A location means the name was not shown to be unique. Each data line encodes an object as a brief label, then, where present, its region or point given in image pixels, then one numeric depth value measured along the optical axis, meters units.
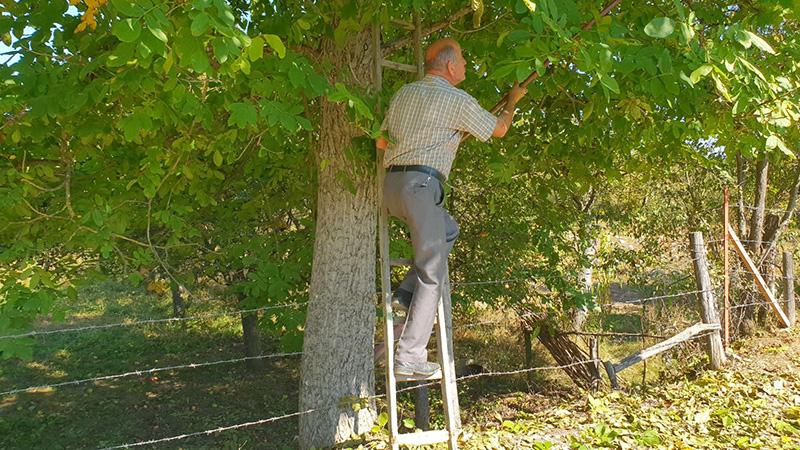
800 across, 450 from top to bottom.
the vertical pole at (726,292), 6.27
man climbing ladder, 3.45
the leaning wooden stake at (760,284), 7.23
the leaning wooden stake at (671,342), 5.91
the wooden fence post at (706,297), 5.91
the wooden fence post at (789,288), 8.83
